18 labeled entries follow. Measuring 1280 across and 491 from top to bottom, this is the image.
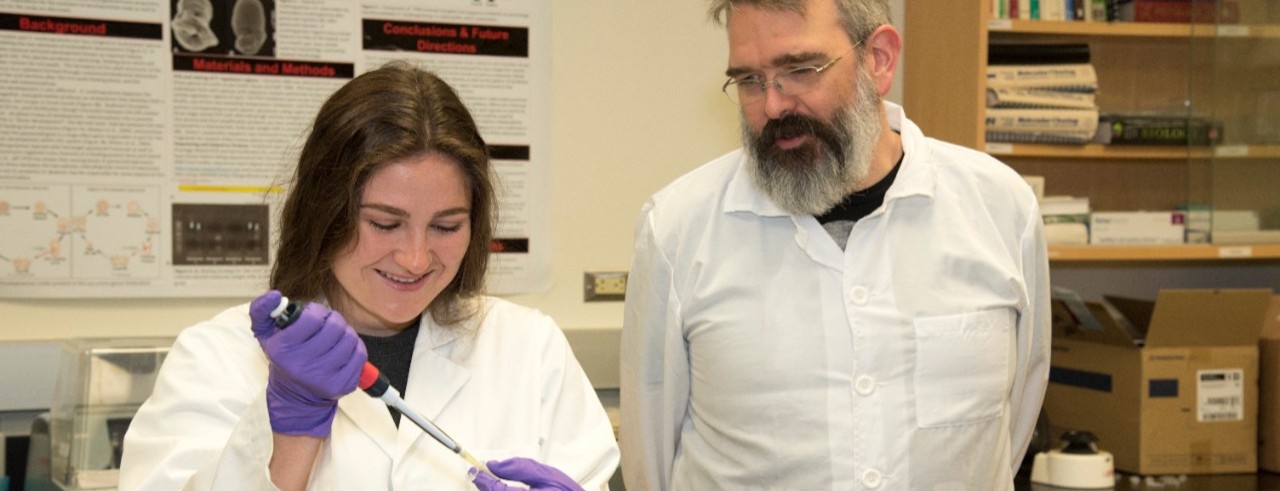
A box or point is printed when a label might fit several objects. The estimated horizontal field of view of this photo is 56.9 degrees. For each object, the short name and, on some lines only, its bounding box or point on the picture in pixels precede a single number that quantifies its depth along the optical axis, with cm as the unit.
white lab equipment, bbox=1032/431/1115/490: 261
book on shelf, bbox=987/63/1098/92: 281
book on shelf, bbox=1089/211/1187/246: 287
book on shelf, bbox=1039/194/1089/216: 285
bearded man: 172
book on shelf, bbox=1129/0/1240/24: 287
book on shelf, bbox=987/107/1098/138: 278
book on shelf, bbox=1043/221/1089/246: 282
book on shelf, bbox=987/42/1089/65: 284
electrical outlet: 291
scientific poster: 252
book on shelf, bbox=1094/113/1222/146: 289
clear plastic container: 219
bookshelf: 277
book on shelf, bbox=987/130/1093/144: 281
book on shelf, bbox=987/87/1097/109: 279
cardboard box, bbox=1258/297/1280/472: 281
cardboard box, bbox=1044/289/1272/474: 269
